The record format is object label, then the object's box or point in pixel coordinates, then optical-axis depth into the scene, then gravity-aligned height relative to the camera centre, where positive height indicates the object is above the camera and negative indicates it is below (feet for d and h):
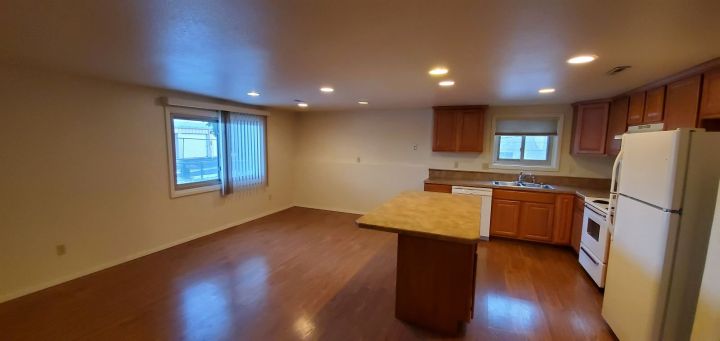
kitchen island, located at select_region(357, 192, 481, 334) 6.79 -2.96
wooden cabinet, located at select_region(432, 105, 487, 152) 14.78 +1.32
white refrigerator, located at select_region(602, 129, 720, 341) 5.36 -1.42
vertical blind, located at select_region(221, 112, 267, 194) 14.85 -0.27
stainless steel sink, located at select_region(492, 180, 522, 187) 13.81 -1.49
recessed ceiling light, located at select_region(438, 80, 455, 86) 9.14 +2.31
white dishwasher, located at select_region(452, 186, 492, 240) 13.71 -2.41
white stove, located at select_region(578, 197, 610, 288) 9.01 -2.87
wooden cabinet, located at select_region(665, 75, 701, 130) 7.14 +1.49
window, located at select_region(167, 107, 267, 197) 12.64 -0.21
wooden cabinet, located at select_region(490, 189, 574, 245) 12.55 -2.85
